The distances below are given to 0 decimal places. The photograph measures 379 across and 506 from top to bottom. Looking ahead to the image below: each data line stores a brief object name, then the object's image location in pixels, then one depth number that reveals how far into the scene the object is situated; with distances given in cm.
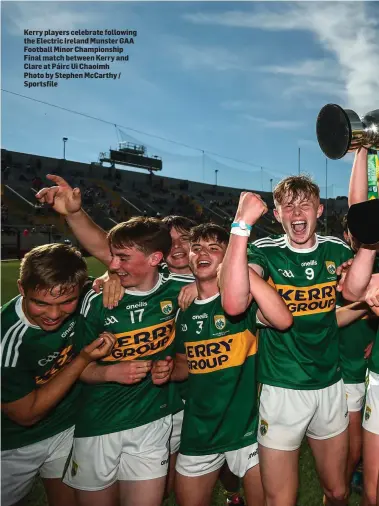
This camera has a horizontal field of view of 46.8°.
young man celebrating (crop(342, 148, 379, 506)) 236
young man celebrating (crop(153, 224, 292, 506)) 252
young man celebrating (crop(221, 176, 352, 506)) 259
